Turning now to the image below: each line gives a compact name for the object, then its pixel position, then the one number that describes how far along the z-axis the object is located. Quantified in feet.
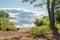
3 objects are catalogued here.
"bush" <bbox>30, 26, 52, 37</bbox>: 11.33
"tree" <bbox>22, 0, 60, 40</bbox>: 11.94
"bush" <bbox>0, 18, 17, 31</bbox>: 13.99
